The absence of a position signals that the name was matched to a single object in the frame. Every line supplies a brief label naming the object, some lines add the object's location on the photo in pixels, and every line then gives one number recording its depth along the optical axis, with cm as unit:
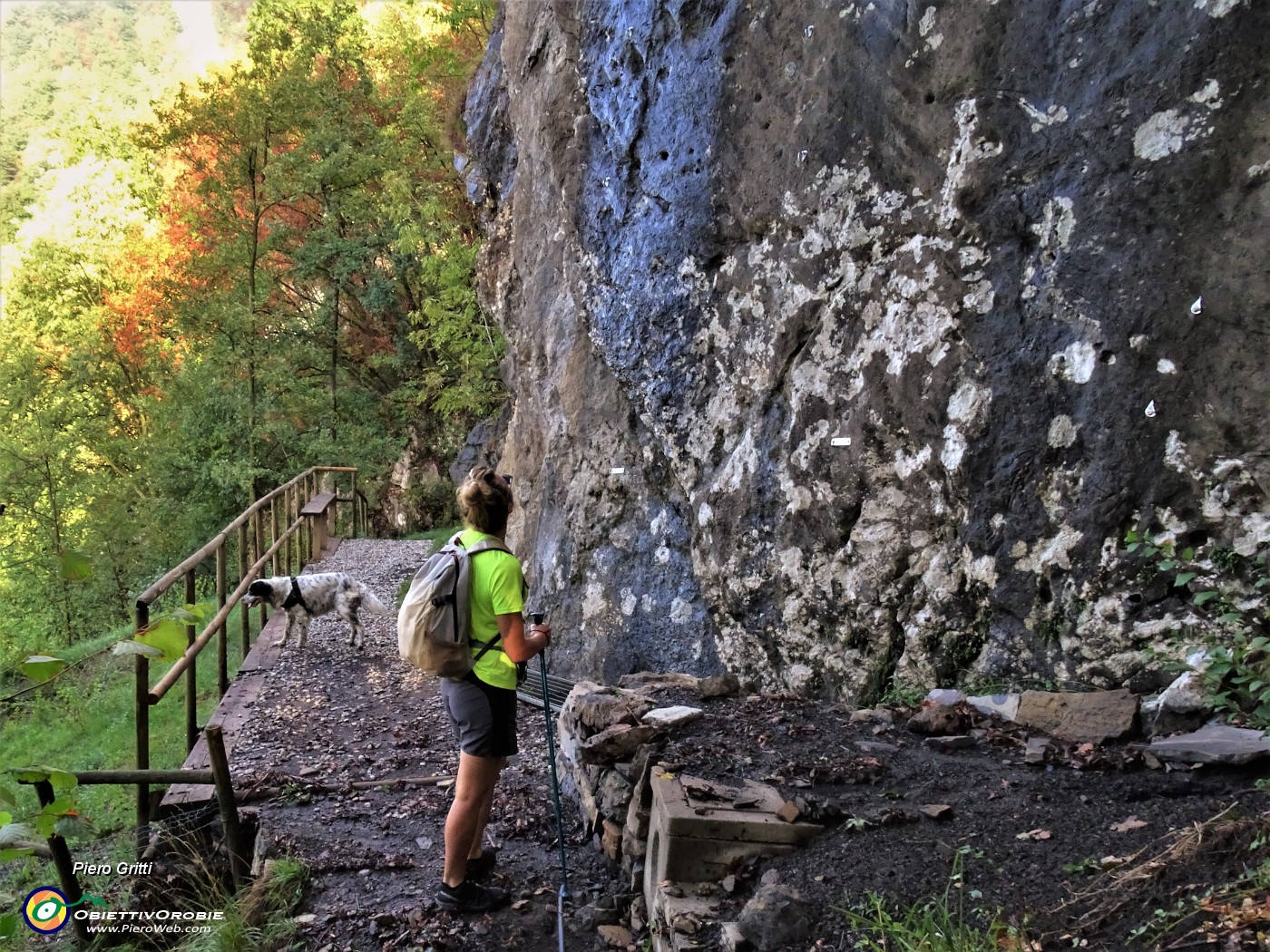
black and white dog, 789
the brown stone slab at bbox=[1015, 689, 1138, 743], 359
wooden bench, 1171
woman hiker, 319
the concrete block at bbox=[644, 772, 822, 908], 300
